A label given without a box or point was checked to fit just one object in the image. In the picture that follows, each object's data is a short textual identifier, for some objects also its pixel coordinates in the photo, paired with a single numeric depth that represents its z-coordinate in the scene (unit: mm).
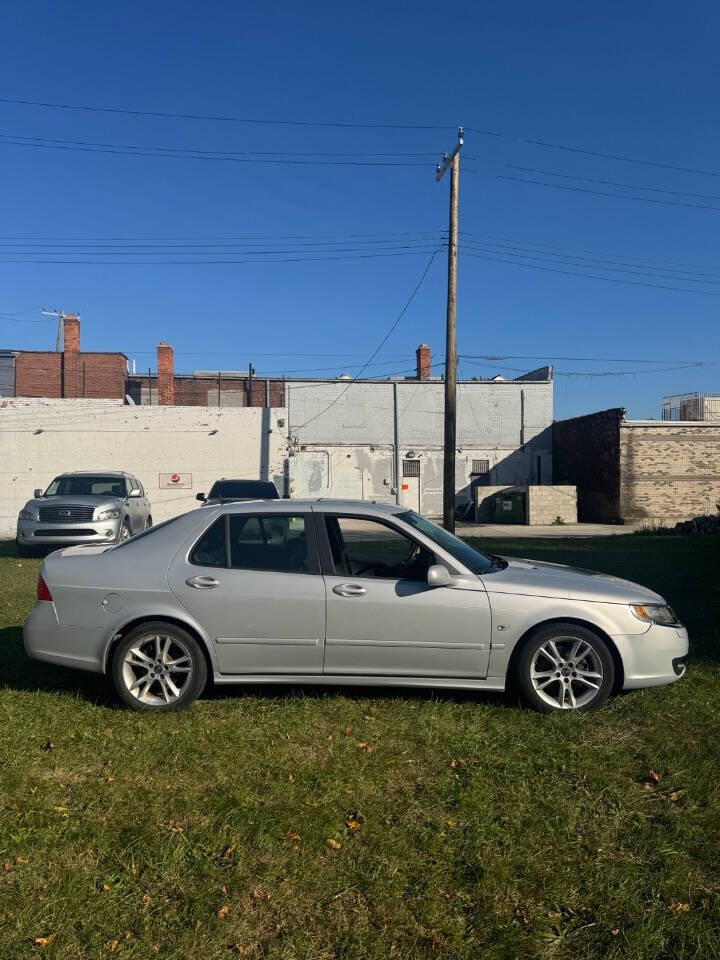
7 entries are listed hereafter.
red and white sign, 32688
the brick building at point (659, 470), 30641
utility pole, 17891
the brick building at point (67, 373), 47094
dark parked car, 17391
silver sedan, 5188
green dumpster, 31552
